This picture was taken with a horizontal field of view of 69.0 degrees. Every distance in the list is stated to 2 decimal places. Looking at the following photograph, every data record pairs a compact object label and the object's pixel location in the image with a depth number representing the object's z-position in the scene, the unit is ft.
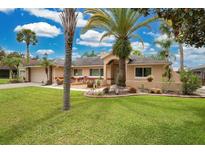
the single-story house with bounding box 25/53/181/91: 49.90
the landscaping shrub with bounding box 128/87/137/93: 41.03
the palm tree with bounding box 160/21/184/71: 50.60
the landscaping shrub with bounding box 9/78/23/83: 76.53
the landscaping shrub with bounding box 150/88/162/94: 42.56
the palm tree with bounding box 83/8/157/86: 40.38
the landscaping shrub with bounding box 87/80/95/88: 53.75
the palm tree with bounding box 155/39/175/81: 49.92
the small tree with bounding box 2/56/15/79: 80.26
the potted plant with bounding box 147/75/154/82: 50.33
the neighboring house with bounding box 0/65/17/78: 110.88
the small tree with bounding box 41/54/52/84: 69.01
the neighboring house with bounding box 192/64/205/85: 81.19
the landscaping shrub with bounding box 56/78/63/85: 64.68
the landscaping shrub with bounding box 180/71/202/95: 40.23
